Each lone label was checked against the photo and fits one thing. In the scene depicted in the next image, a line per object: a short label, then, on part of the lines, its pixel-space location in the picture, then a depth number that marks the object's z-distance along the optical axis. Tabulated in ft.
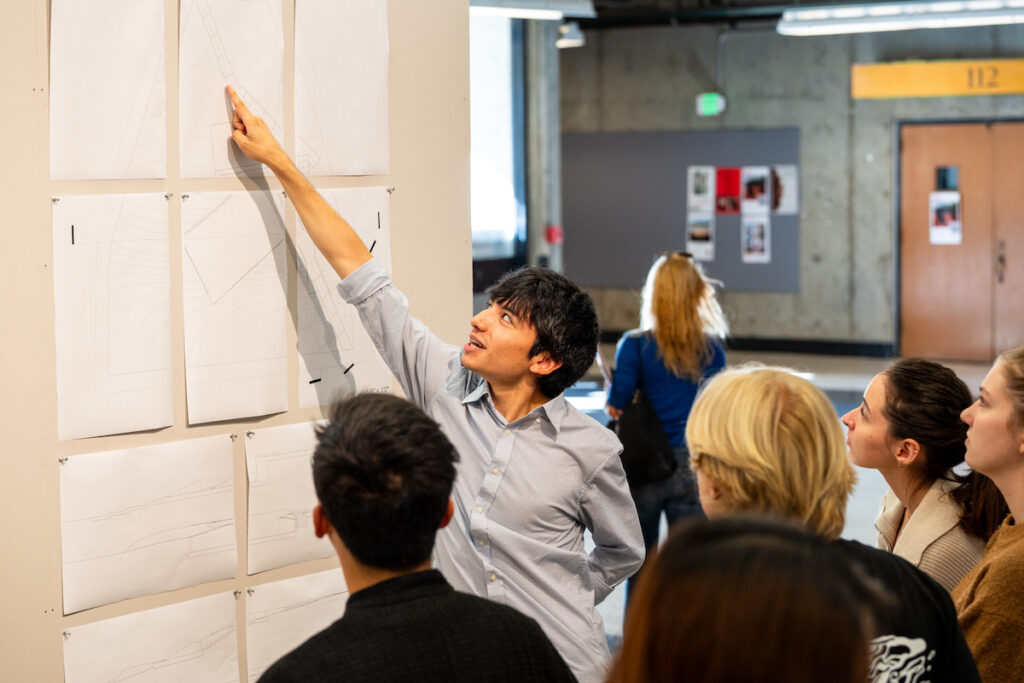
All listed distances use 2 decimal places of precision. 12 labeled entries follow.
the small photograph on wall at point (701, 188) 40.88
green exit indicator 39.73
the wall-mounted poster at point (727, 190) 40.47
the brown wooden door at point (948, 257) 37.32
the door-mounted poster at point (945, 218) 37.78
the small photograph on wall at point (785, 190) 39.65
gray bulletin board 40.19
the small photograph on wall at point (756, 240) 40.34
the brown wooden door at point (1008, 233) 36.68
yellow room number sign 36.06
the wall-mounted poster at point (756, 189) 40.04
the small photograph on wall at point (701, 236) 41.22
